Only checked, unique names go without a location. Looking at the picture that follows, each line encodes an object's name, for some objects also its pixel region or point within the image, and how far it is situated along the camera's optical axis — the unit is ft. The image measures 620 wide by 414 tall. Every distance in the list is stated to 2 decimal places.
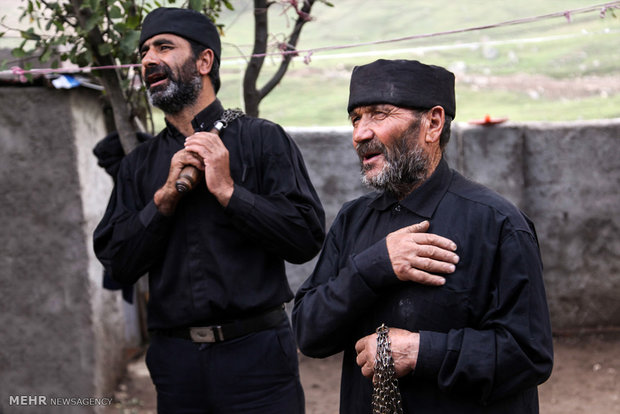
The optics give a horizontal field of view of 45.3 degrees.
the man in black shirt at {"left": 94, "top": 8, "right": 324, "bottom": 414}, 10.11
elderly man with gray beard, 6.74
